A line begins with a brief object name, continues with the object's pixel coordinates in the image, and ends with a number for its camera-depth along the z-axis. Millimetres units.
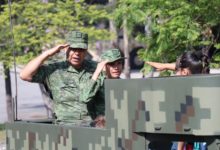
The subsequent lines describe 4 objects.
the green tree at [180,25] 16531
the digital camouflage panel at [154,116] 7422
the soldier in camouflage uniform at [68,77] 10344
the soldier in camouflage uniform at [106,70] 9837
